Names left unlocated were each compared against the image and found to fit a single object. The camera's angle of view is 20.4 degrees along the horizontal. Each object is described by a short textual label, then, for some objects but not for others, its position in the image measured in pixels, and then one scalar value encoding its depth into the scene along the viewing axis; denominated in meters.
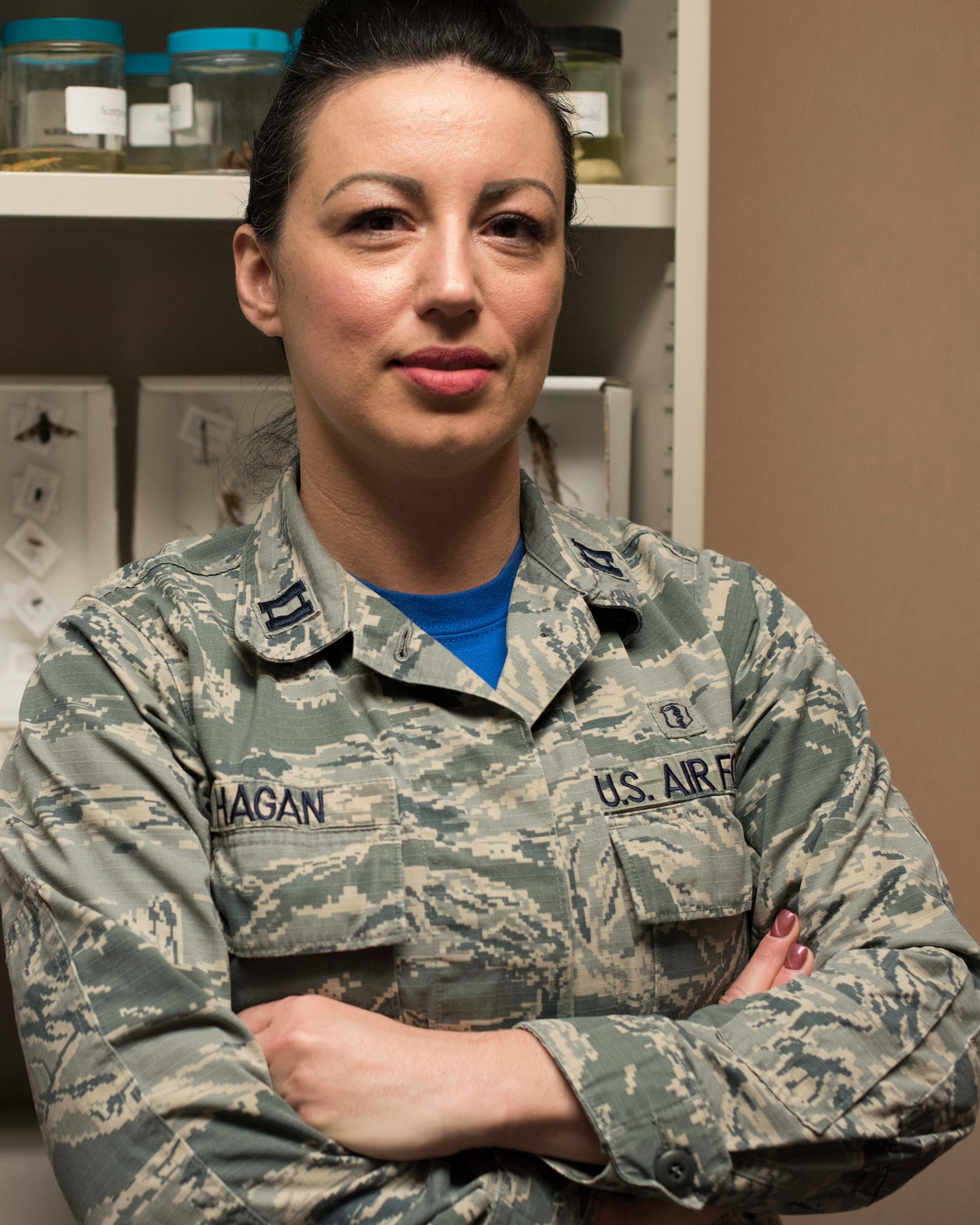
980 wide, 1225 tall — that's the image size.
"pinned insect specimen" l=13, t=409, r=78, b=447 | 1.52
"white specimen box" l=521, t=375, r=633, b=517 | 1.49
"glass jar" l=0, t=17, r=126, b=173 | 1.41
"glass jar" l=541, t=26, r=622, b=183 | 1.45
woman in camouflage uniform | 1.16
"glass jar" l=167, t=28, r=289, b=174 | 1.43
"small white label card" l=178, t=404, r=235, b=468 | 1.54
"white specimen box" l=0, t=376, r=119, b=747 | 1.52
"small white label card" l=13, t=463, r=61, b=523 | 1.52
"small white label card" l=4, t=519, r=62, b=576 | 1.52
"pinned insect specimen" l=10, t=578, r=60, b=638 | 1.52
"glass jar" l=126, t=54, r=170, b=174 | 1.45
